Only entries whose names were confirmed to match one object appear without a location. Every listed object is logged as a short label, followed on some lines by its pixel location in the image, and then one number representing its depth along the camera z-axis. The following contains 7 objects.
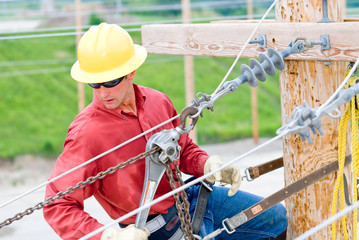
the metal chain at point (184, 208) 5.18
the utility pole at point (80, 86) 16.31
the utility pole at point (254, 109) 18.64
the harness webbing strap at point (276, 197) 5.77
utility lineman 5.29
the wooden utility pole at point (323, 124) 5.73
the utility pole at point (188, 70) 13.73
